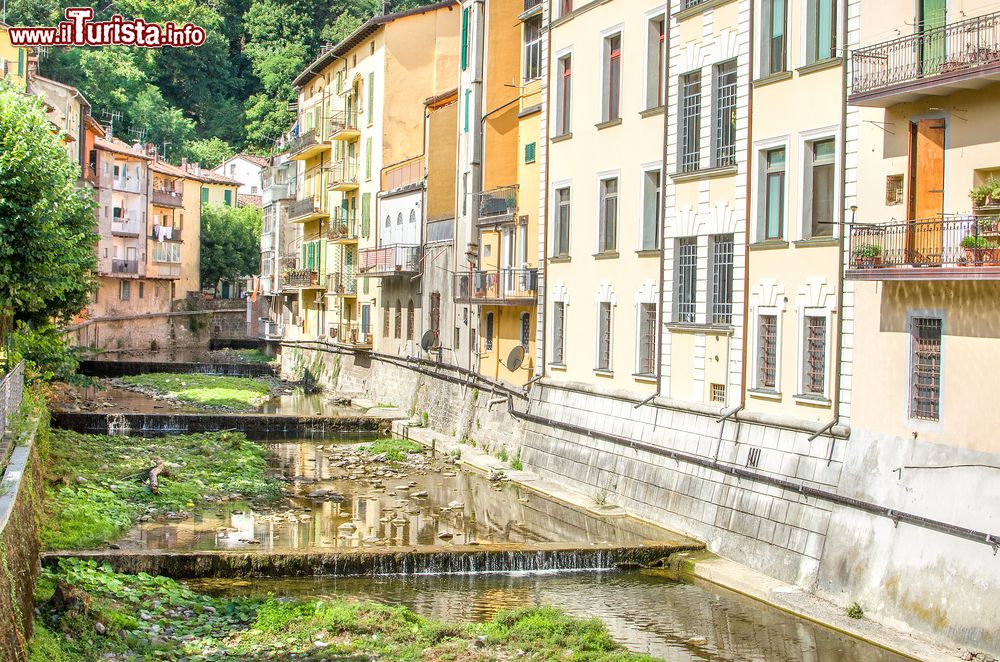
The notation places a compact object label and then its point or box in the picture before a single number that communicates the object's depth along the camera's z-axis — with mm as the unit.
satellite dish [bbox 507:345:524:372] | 33094
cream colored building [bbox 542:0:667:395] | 26609
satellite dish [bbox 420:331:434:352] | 42562
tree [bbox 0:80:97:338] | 25172
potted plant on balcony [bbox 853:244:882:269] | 17625
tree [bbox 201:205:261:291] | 96875
